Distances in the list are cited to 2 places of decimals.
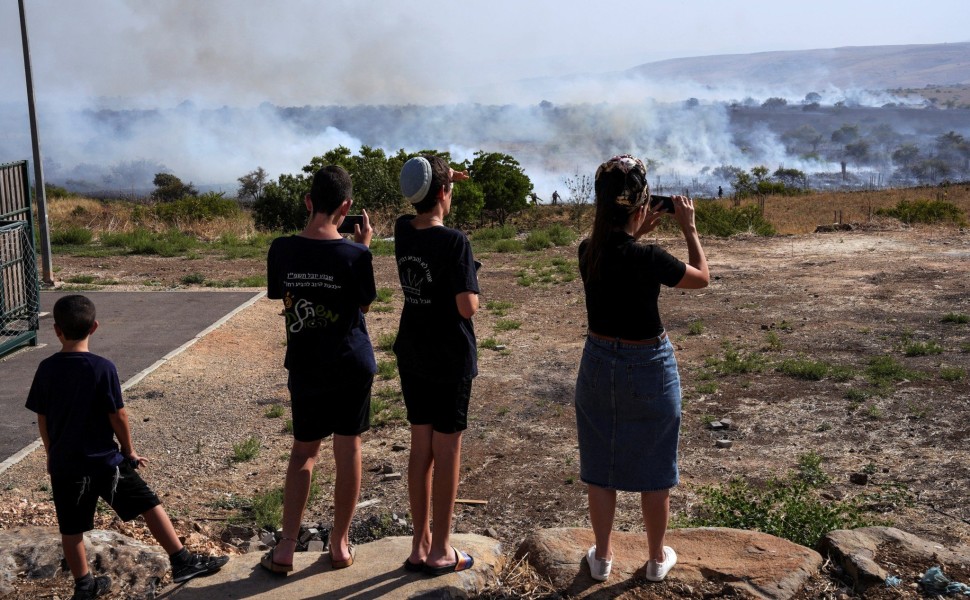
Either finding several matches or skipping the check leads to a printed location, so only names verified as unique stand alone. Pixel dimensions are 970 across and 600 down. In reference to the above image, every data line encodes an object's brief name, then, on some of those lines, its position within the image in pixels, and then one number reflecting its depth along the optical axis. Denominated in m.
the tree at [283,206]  24.22
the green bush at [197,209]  22.89
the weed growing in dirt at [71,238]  17.62
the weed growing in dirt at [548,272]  13.49
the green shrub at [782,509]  4.70
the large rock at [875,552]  3.92
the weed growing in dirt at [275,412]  7.34
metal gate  9.30
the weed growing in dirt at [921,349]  8.89
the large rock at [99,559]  3.99
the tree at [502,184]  28.58
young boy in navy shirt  3.69
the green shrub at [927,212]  21.18
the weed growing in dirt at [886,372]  8.03
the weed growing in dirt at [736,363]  8.59
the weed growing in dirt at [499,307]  11.42
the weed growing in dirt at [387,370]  8.52
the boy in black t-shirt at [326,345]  3.71
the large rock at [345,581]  3.69
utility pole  13.27
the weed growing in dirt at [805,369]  8.27
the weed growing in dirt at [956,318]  10.08
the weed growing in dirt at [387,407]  7.21
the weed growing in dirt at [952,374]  8.00
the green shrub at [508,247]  16.61
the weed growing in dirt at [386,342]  9.65
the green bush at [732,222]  18.97
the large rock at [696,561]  3.78
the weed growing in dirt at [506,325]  10.54
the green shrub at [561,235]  17.14
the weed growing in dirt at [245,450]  6.43
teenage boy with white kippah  3.66
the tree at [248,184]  48.06
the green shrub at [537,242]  16.77
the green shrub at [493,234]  18.17
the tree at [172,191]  51.94
